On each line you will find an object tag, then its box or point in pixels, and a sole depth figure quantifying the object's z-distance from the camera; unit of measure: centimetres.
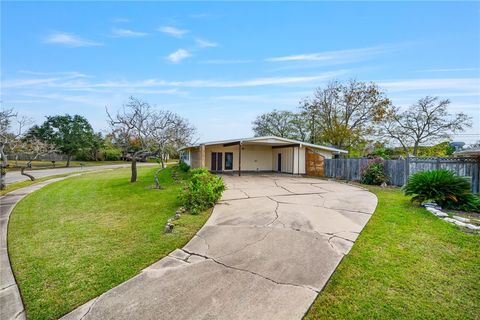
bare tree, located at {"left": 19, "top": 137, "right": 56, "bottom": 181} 1978
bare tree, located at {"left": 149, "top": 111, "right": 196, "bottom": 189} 1482
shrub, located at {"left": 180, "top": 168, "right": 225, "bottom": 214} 681
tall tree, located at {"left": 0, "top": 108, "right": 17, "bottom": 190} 1327
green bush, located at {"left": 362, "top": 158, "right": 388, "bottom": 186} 1209
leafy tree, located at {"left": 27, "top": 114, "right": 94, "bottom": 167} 3122
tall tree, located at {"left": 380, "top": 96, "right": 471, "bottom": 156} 2150
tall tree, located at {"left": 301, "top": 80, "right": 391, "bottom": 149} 2372
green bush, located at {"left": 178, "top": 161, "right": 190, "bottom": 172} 2183
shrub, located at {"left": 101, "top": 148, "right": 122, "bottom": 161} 4117
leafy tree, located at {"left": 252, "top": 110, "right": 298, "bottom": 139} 3159
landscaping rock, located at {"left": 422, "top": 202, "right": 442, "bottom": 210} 642
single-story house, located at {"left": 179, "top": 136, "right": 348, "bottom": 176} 1723
